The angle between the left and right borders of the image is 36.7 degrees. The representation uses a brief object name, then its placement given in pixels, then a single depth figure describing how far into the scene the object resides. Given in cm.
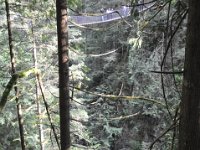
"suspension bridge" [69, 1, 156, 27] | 1793
